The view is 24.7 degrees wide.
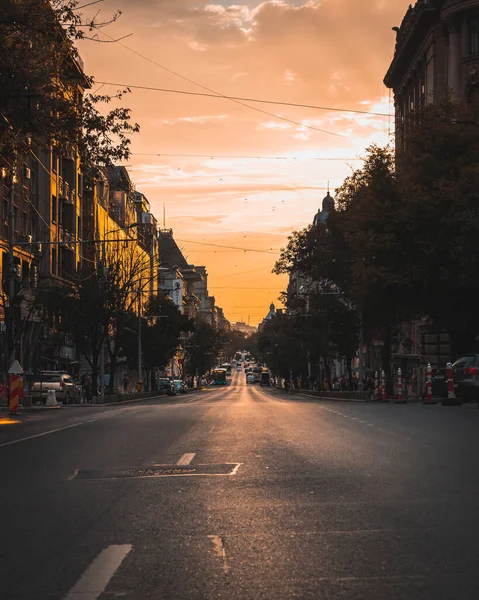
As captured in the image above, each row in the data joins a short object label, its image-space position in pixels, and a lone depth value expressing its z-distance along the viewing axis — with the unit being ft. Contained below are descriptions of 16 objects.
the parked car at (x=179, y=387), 391.81
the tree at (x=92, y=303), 202.28
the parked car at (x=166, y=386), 311.68
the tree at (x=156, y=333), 296.51
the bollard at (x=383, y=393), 166.40
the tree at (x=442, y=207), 134.41
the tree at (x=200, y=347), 552.00
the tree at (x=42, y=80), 69.26
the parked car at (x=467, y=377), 110.93
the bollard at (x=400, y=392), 141.69
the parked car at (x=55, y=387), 171.12
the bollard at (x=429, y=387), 126.00
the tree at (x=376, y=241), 143.23
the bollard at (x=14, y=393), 117.12
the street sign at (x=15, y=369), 121.49
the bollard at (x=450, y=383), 114.11
